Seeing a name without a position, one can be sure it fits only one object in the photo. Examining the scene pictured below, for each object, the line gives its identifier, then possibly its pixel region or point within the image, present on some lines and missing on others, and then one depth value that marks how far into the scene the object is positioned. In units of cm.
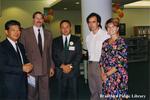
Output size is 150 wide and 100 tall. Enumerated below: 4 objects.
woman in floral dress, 168
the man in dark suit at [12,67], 168
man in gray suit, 212
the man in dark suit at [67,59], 211
